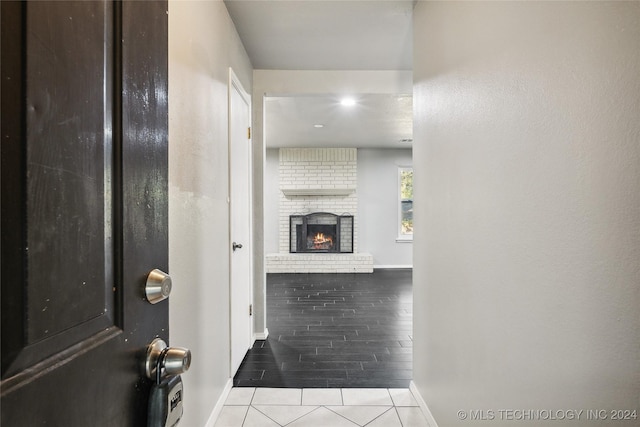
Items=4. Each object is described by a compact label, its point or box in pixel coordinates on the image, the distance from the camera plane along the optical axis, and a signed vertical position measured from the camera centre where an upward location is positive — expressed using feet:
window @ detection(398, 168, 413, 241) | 23.06 +0.51
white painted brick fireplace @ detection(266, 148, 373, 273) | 21.79 +1.12
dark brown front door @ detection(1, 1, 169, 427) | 1.20 +0.02
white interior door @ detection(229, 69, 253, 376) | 7.62 -0.16
